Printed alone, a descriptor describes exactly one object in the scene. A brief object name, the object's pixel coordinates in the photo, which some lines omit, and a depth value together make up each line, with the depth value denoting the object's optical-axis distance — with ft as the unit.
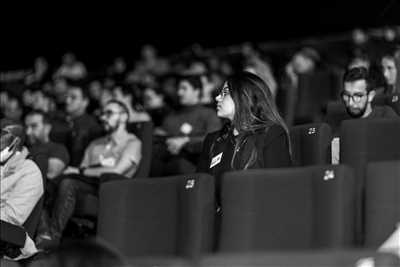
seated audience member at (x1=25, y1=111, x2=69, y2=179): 20.79
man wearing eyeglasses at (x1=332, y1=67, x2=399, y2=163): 17.88
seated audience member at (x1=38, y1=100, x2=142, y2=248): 19.57
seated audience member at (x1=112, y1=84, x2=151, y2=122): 25.49
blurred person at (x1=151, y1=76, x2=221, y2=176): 22.43
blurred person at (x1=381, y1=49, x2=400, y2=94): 21.56
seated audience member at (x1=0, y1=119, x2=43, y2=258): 17.19
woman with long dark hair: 15.44
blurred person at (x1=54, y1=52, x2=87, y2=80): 35.51
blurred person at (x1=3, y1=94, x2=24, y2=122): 29.37
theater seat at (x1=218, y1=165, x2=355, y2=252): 12.39
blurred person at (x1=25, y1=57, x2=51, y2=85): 37.04
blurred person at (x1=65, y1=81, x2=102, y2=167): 24.18
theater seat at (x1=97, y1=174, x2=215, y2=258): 13.69
